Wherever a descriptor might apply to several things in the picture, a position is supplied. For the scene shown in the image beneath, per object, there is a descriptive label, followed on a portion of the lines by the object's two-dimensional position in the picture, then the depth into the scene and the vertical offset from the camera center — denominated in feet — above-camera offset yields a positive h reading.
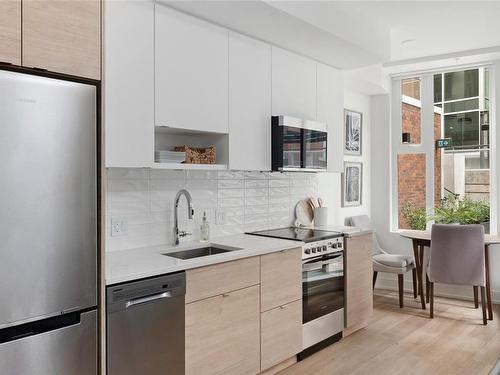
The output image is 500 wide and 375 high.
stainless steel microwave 11.22 +1.19
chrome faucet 9.96 -0.44
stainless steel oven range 11.02 -2.52
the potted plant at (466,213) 16.53 -0.93
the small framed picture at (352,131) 17.10 +2.26
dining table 13.88 -2.06
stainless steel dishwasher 6.86 -2.24
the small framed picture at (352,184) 16.89 +0.19
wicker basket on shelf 9.72 +0.79
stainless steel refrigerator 5.65 -0.49
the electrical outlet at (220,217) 11.40 -0.72
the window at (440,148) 16.80 +1.63
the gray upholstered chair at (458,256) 13.53 -2.10
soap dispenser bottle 10.54 -1.01
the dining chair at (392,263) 15.29 -2.62
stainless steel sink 9.75 -1.41
